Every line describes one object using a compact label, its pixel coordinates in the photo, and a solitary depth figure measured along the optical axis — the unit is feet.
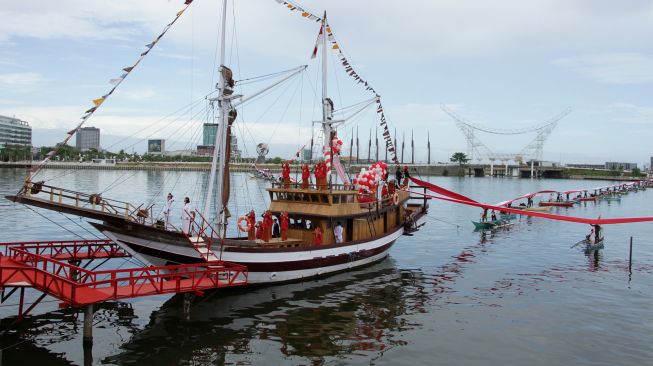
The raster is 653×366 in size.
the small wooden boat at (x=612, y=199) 305.90
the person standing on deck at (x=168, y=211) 73.51
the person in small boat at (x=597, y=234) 130.14
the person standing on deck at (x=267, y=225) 81.76
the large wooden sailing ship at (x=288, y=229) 70.08
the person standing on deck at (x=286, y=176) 93.21
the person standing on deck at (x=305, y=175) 89.56
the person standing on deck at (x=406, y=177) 123.44
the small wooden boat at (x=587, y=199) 289.27
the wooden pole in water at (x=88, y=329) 54.95
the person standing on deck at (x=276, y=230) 92.45
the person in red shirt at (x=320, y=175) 89.40
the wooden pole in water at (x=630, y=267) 107.14
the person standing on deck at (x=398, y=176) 123.85
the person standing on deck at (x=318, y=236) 85.92
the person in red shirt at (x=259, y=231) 84.66
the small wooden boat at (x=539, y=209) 210.79
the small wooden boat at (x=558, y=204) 250.98
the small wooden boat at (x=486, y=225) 167.94
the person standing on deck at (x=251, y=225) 83.46
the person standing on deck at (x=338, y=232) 89.86
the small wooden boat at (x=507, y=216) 187.66
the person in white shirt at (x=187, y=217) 73.19
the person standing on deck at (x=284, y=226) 84.48
